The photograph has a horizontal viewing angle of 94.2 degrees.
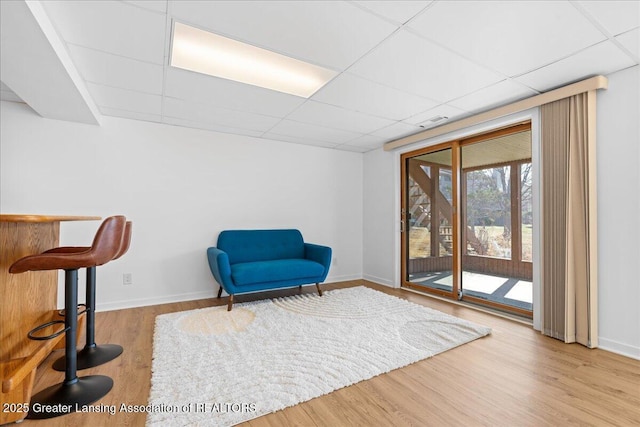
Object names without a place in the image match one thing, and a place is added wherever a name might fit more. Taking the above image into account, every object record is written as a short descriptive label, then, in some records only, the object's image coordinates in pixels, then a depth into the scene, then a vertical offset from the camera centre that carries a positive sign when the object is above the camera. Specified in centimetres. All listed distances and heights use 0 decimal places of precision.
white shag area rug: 168 -103
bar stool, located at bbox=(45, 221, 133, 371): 214 -99
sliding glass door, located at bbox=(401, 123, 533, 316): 334 +0
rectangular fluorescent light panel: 216 +128
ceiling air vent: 354 +121
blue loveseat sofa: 332 -56
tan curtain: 248 -1
